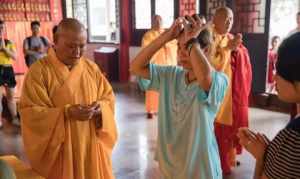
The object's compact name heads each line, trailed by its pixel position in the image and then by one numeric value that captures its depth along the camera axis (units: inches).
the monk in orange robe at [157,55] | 190.7
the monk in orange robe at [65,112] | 65.5
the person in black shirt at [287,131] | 31.1
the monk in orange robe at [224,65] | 108.3
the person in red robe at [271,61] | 208.7
